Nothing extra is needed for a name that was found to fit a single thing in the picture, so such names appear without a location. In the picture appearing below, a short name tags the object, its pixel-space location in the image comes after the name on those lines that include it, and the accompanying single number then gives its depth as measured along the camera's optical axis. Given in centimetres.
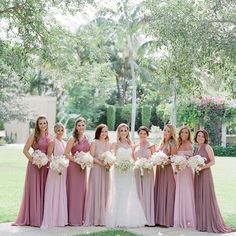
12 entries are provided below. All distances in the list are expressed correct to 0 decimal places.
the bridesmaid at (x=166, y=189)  926
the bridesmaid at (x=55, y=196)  904
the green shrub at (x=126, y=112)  4744
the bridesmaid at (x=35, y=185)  906
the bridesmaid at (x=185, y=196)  917
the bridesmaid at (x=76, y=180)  916
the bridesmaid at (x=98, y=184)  920
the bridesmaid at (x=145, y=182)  931
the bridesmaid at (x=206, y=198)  903
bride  910
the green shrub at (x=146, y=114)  4662
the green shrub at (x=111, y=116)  4741
